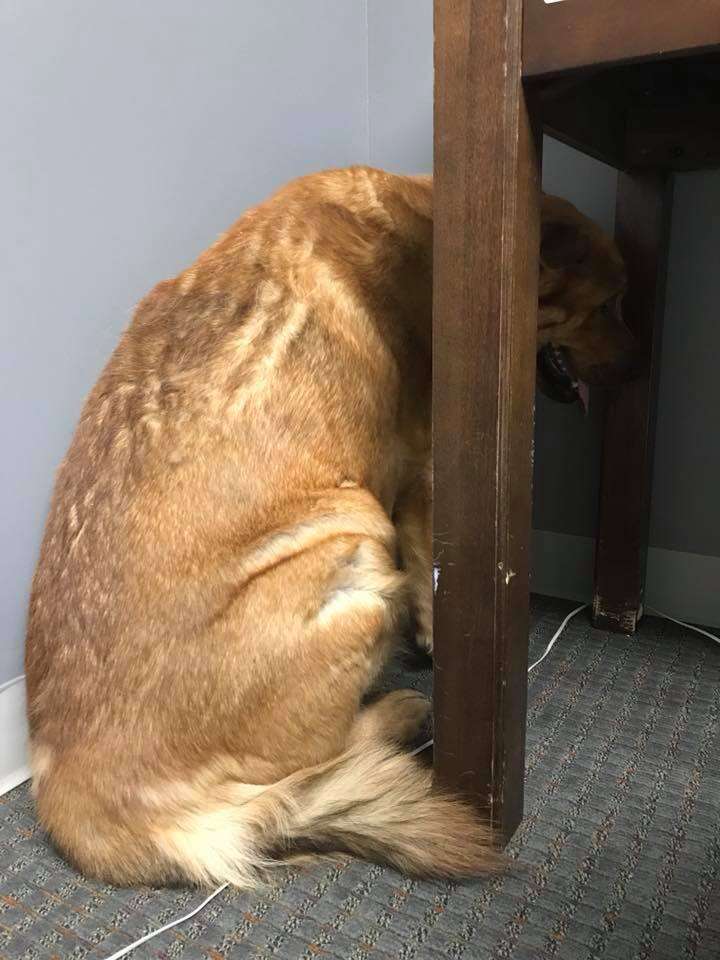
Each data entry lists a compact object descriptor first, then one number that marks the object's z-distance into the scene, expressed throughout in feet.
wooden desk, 2.52
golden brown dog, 3.28
